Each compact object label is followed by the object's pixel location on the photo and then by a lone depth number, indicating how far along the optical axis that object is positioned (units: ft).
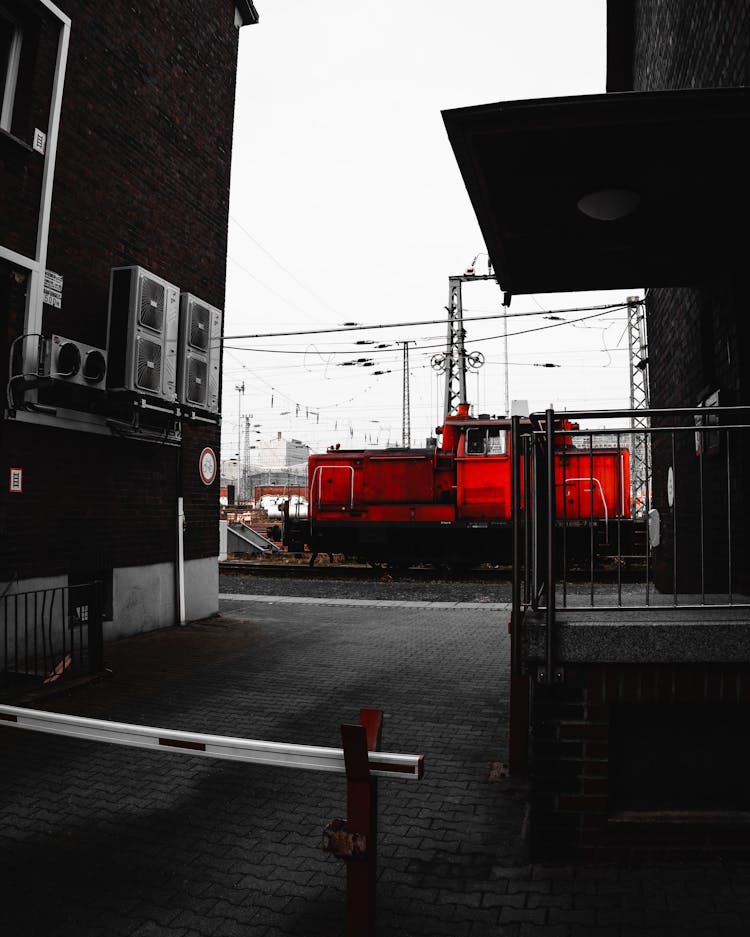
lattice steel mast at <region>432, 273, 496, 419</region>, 72.38
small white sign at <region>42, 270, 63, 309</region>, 27.14
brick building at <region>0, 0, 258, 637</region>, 26.08
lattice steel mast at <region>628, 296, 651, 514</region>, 66.23
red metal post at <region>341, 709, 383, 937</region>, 8.66
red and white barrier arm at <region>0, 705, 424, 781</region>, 8.79
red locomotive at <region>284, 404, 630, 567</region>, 55.06
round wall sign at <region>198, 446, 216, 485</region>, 37.65
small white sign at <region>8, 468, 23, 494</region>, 25.53
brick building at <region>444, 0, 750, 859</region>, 11.71
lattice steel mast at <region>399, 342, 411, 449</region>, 113.66
